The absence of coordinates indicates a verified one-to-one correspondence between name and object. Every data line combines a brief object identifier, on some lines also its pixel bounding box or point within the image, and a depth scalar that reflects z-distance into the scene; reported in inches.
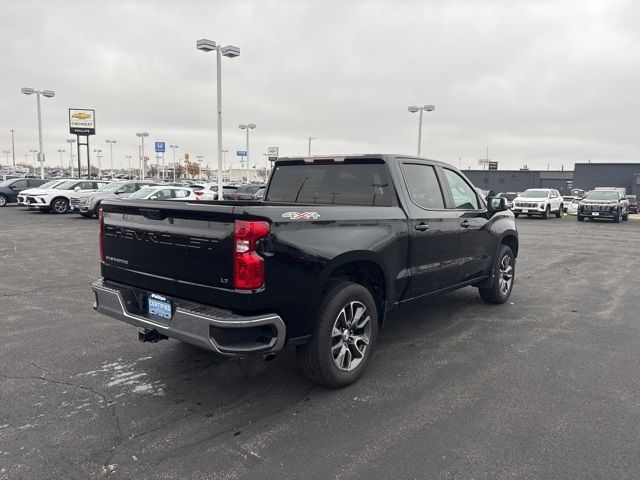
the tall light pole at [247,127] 1839.3
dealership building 2513.2
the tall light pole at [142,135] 2287.3
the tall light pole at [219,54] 766.2
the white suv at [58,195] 876.0
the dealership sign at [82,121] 1776.6
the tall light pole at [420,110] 1290.6
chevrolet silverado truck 128.6
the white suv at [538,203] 1070.4
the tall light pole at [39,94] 1359.5
